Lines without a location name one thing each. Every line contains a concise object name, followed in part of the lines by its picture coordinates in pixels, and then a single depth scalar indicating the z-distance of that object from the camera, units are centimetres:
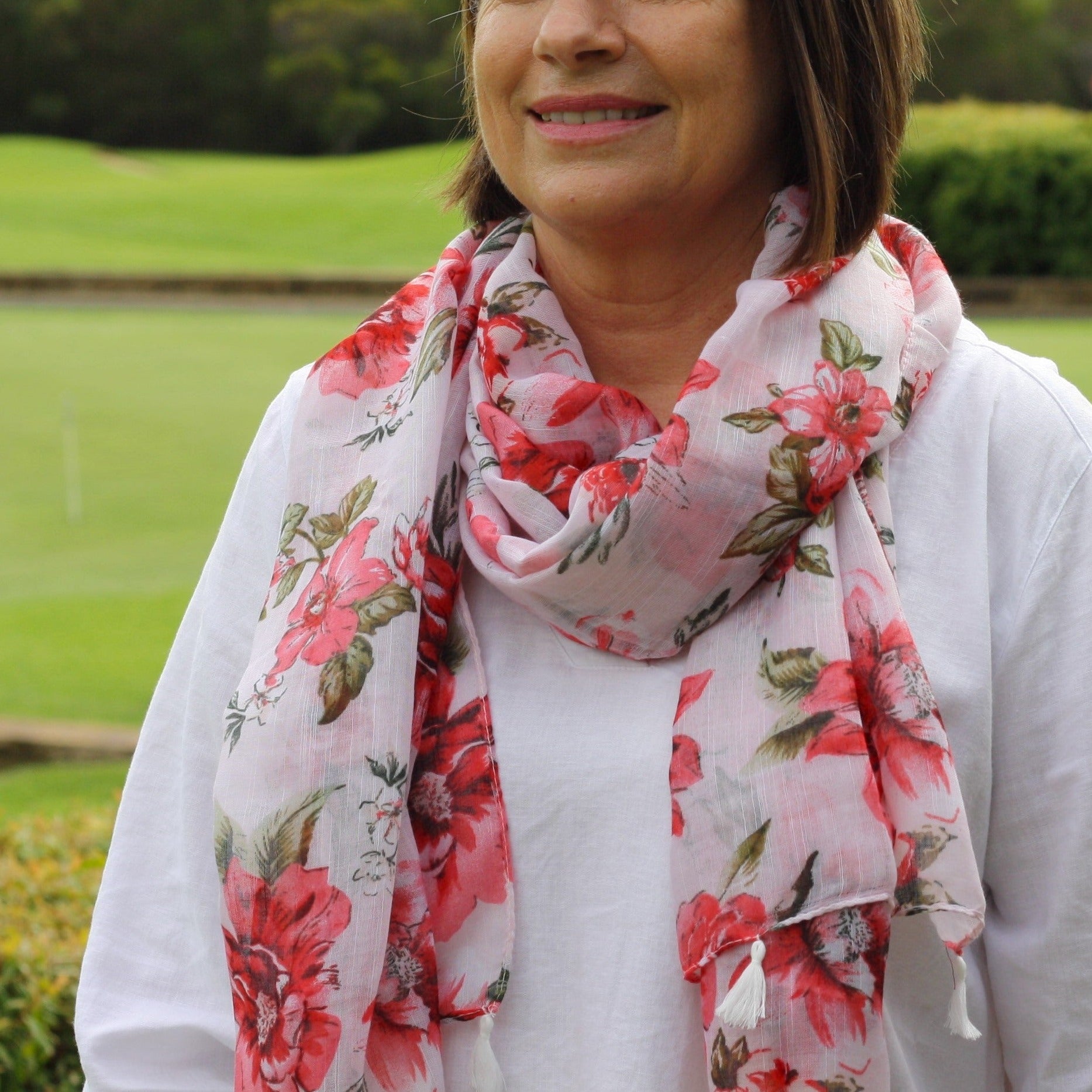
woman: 137
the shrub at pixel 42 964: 282
